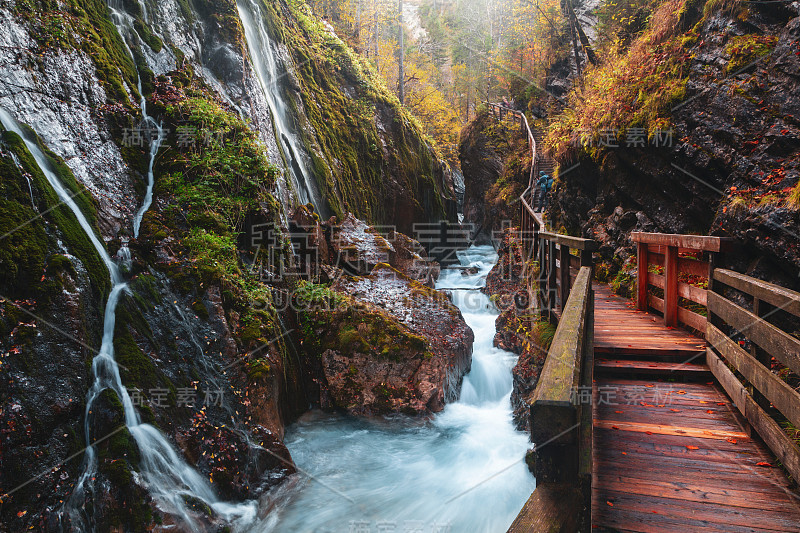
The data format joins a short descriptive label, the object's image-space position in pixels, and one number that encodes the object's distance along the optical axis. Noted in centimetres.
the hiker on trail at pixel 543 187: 1434
